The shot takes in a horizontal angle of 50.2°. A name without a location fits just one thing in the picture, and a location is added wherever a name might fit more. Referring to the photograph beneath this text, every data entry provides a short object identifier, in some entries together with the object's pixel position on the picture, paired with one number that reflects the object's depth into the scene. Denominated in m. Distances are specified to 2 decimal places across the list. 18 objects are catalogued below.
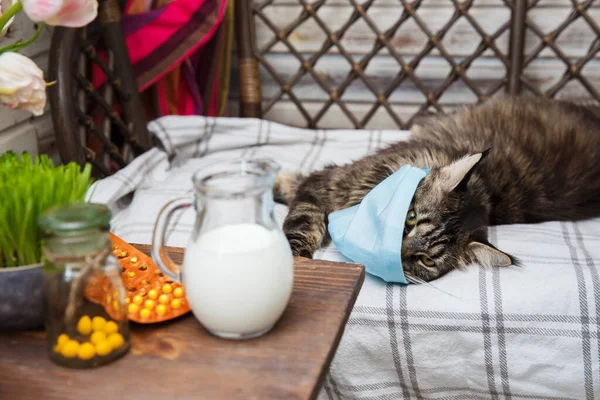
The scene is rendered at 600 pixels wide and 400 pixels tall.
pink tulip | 0.78
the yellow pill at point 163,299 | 0.83
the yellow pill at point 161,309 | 0.81
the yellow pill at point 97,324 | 0.74
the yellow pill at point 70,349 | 0.72
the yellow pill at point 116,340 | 0.73
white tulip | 0.82
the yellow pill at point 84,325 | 0.73
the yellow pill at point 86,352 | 0.72
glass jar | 0.68
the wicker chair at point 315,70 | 1.95
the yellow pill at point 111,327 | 0.74
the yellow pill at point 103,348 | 0.72
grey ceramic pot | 0.76
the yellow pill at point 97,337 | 0.73
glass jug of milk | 0.71
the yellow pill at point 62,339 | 0.73
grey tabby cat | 1.38
